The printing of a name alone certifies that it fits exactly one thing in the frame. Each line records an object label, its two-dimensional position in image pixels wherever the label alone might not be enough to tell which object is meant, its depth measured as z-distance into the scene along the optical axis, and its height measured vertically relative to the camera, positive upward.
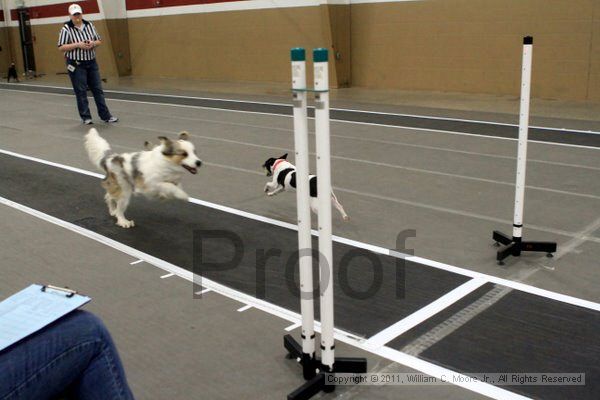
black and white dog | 5.38 -0.96
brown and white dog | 5.24 -0.84
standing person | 10.59 +0.24
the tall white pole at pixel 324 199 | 2.72 -0.60
